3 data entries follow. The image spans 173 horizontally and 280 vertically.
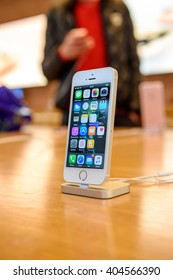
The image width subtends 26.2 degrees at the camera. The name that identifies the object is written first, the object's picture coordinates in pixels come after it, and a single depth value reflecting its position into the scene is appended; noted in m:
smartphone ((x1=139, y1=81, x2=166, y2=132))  1.64
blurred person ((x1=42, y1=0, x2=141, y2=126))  1.86
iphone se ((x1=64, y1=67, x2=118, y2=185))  0.50
